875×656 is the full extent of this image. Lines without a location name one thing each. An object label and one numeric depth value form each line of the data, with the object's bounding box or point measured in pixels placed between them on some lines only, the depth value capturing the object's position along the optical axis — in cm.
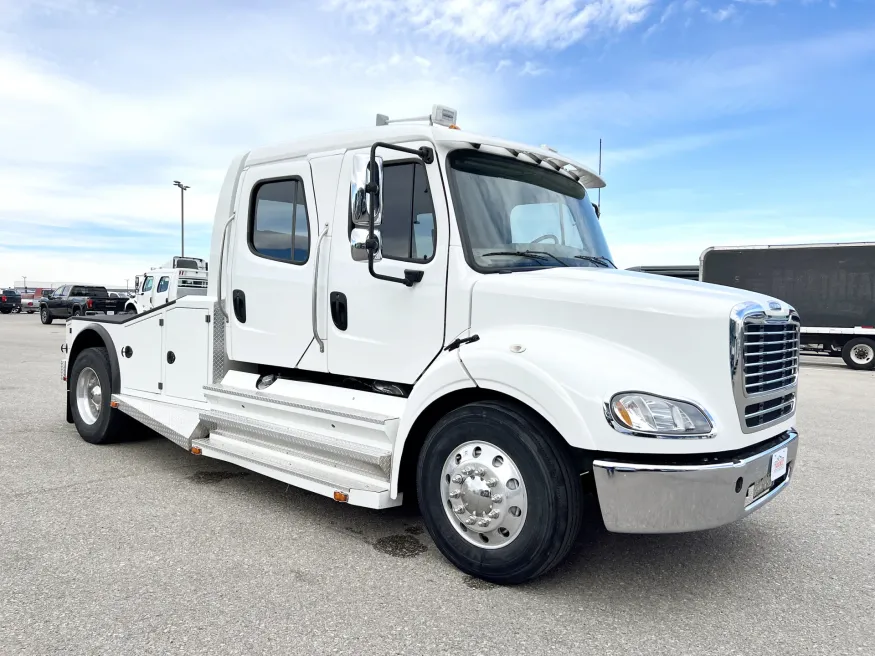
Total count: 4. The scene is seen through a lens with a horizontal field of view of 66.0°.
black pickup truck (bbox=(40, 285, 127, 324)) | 2970
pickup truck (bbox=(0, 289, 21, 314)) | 3978
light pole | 4062
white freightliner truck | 309
